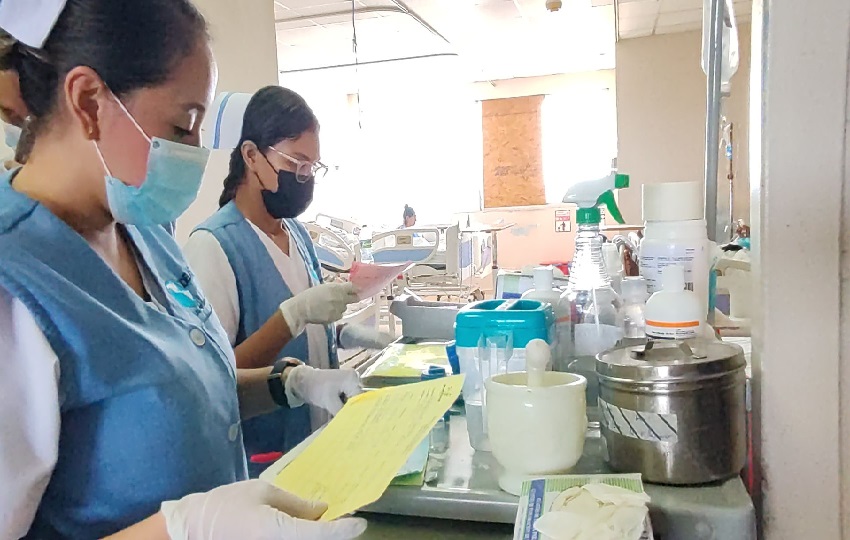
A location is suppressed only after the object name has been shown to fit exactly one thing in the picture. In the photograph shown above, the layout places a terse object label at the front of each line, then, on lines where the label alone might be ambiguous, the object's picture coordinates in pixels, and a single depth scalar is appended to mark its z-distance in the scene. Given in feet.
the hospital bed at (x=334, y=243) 11.43
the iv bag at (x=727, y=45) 4.17
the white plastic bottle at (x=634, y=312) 3.07
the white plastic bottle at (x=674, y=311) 2.39
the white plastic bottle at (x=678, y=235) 2.92
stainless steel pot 2.04
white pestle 2.15
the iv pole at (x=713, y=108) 3.93
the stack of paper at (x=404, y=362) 3.70
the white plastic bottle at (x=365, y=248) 14.91
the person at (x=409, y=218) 20.86
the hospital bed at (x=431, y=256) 15.29
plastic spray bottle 3.04
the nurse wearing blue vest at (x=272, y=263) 4.50
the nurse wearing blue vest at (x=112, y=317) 2.01
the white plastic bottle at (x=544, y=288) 3.27
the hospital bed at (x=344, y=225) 16.45
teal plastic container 2.59
